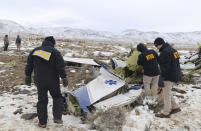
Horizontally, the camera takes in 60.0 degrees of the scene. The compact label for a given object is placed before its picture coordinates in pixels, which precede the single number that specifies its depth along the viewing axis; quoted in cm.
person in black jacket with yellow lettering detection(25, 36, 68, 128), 340
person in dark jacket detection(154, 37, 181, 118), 376
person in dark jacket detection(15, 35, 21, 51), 1616
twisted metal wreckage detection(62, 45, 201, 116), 407
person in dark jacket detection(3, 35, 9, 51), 1584
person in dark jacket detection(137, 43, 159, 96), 457
